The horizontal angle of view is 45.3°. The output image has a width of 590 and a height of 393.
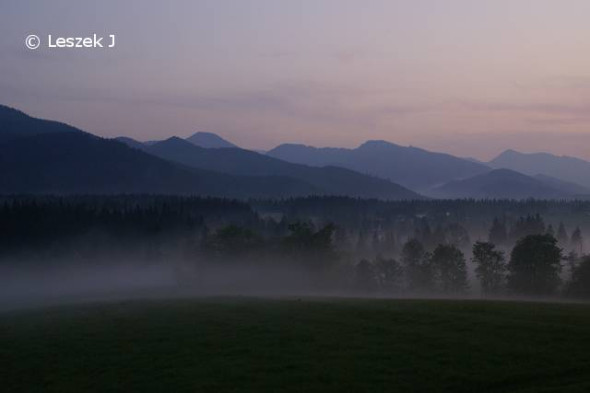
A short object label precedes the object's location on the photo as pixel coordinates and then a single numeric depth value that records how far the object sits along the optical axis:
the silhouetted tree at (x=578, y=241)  158.50
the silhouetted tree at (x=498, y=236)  177.70
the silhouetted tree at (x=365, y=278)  102.69
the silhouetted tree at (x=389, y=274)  102.94
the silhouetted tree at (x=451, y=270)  95.38
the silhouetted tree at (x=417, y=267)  98.56
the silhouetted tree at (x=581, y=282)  80.31
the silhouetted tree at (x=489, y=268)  92.12
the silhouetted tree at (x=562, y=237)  178.30
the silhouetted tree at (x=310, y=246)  109.94
